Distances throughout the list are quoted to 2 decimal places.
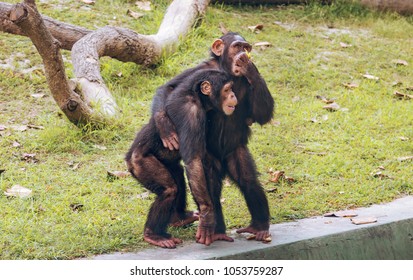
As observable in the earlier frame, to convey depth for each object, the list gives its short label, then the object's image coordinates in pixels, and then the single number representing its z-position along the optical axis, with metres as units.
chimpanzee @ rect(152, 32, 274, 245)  10.16
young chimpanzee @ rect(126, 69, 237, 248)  9.67
